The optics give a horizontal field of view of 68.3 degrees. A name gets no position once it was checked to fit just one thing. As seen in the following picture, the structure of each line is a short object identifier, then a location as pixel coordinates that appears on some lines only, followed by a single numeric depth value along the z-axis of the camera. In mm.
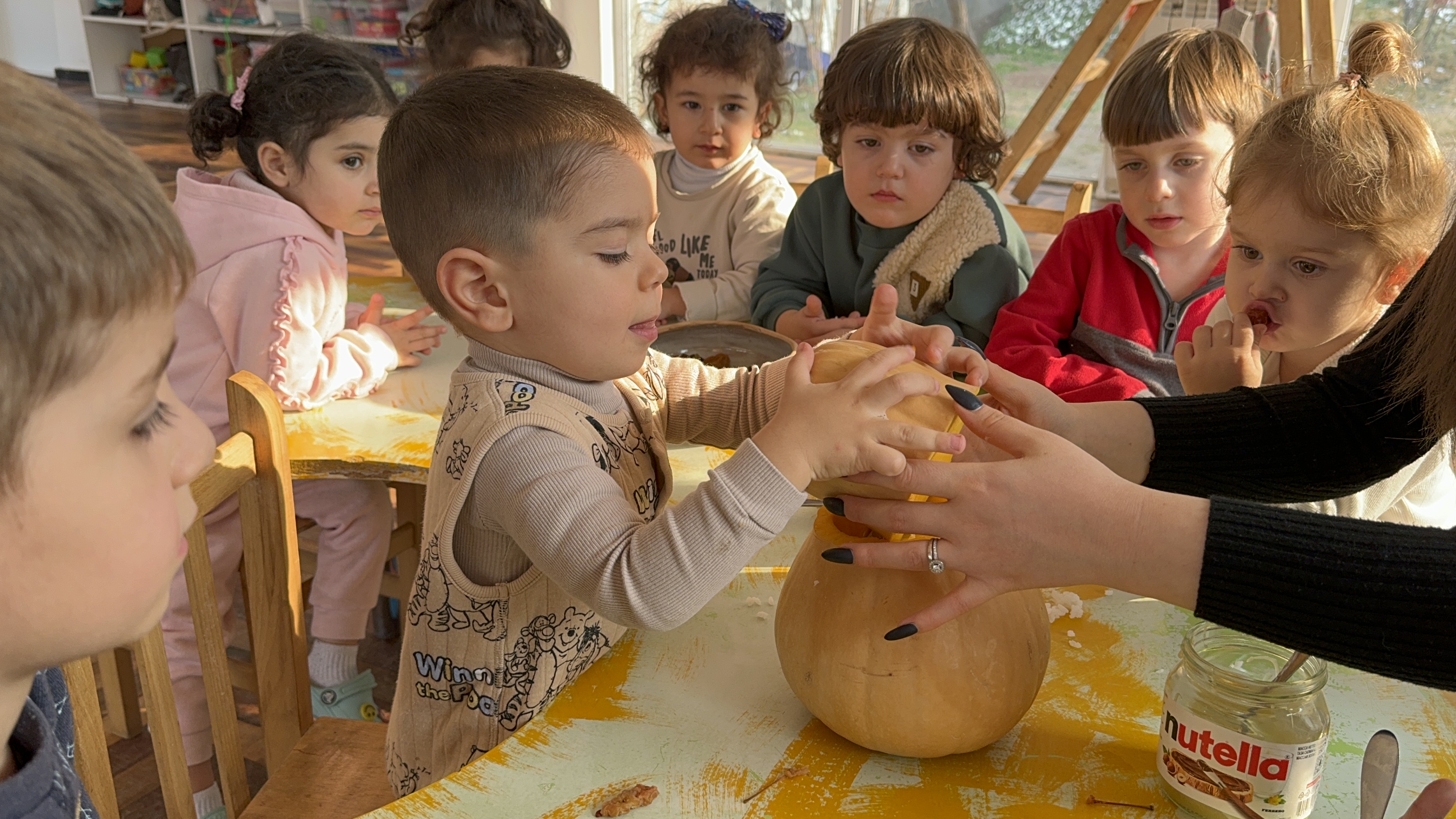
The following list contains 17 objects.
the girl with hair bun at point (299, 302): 1626
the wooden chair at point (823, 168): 2303
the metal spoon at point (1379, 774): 718
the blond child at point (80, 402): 464
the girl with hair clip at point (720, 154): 2287
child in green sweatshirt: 1789
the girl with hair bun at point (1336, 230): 1191
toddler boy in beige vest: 843
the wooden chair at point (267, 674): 1030
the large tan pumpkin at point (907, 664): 781
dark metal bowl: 1396
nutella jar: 719
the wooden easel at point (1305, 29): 2604
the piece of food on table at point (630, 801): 761
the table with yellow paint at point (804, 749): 777
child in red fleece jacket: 1630
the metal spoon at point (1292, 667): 768
